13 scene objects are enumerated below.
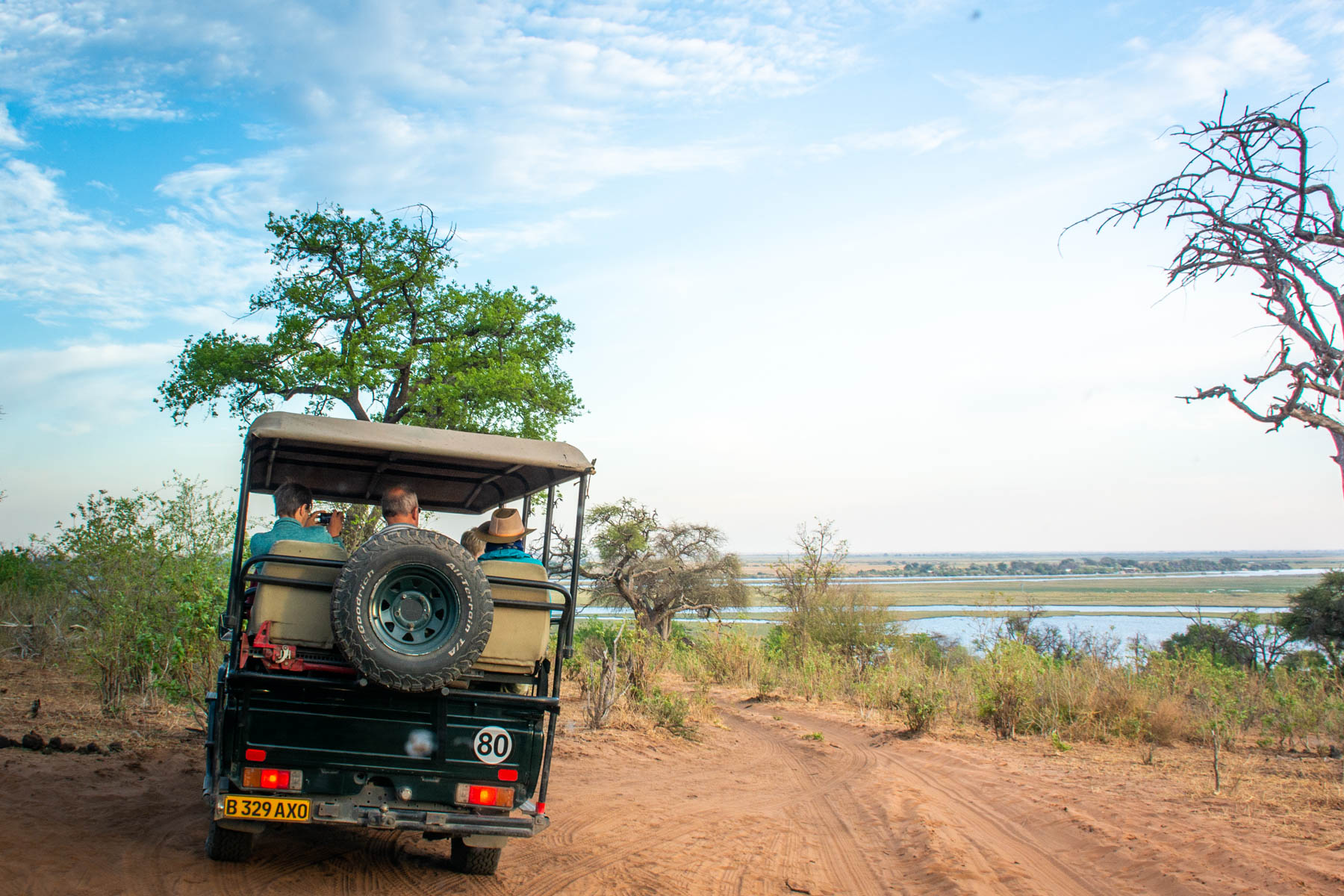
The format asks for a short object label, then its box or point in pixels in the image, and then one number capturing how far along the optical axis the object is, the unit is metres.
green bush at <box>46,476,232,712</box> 9.14
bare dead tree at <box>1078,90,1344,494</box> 8.73
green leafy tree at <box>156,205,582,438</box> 15.29
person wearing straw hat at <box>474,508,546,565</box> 5.52
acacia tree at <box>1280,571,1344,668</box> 20.70
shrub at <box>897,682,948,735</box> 11.49
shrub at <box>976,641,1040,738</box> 11.49
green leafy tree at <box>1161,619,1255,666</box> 22.83
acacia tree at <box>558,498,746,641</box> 30.48
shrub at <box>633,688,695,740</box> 11.34
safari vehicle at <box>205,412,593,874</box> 4.42
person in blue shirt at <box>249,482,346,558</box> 5.25
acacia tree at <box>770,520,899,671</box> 22.00
